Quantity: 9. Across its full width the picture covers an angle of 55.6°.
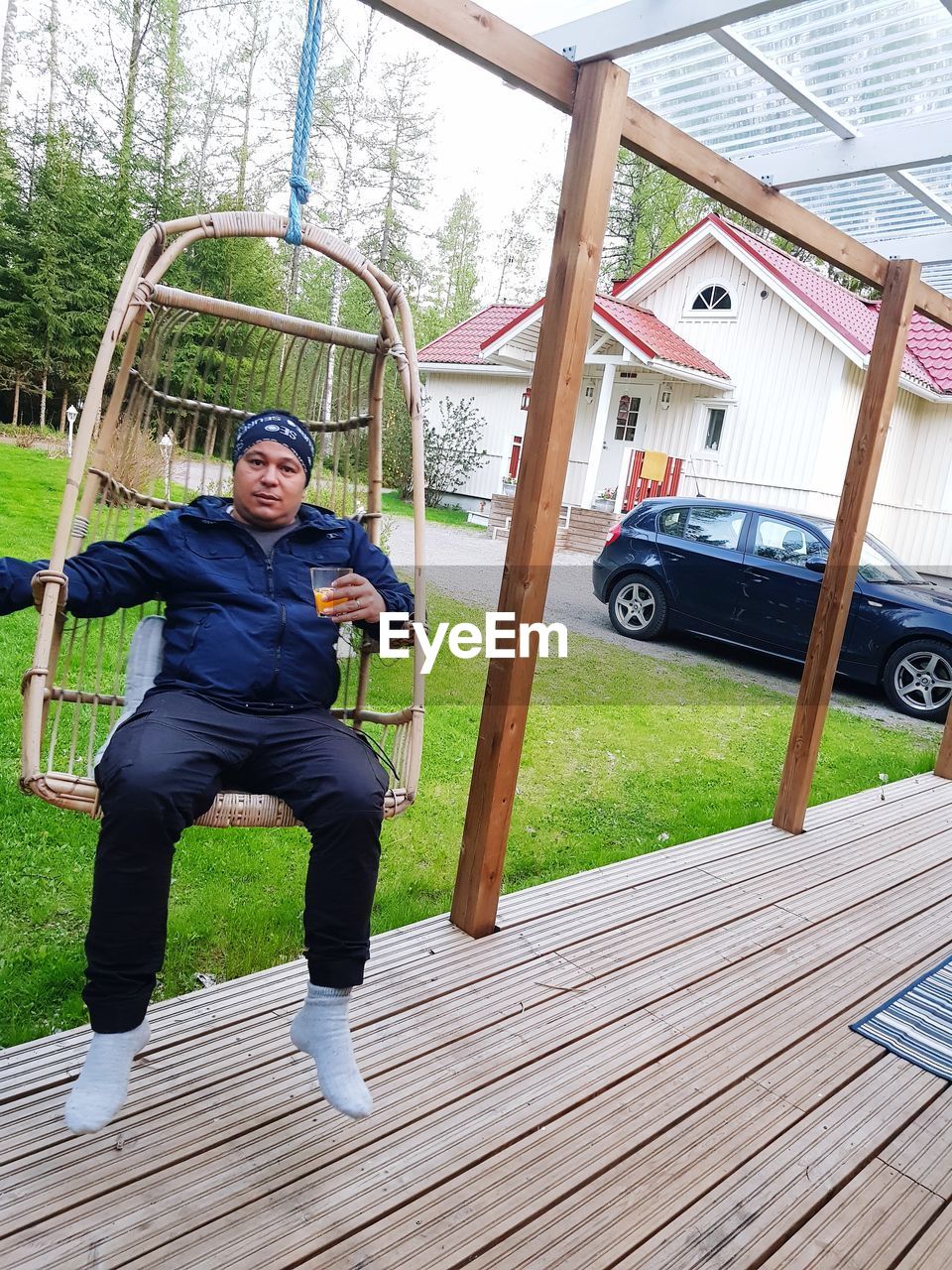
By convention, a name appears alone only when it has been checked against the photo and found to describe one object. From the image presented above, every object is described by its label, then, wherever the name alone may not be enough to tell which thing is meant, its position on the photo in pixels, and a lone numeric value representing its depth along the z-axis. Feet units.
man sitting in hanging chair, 4.34
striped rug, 6.13
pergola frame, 5.69
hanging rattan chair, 4.84
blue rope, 5.32
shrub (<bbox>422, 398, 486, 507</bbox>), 44.06
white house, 34.45
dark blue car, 17.75
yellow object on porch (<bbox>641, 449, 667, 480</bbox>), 35.42
